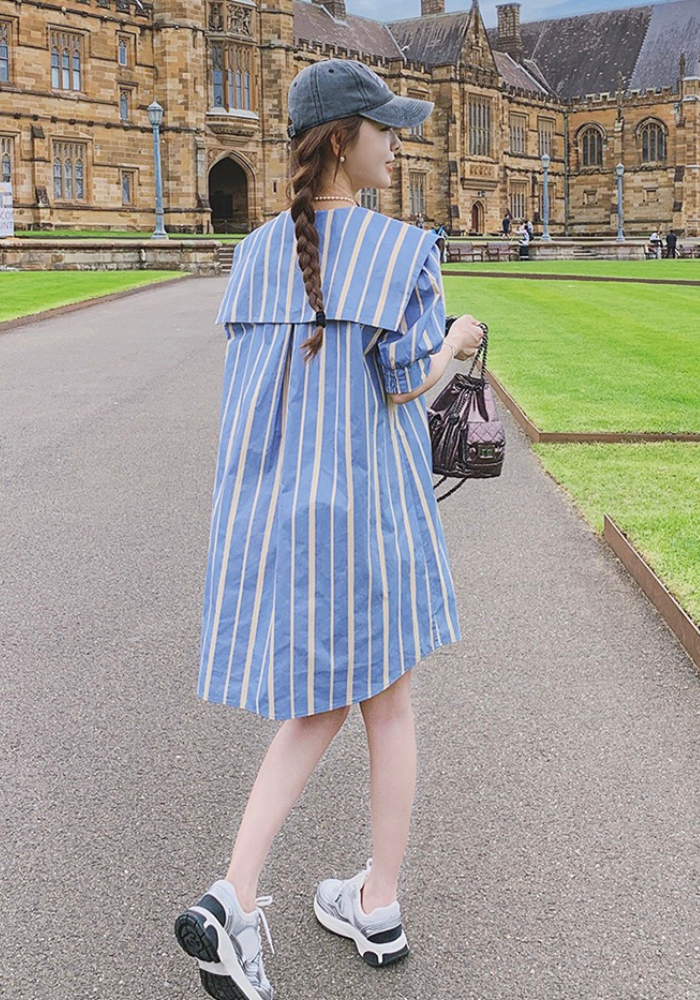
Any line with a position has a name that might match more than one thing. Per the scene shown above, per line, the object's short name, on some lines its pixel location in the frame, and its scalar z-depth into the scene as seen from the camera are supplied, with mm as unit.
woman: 2613
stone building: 48000
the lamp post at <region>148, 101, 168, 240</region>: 37562
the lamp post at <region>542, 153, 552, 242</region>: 61050
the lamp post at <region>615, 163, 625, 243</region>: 65438
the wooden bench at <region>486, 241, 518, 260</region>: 47656
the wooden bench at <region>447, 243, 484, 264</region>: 46844
